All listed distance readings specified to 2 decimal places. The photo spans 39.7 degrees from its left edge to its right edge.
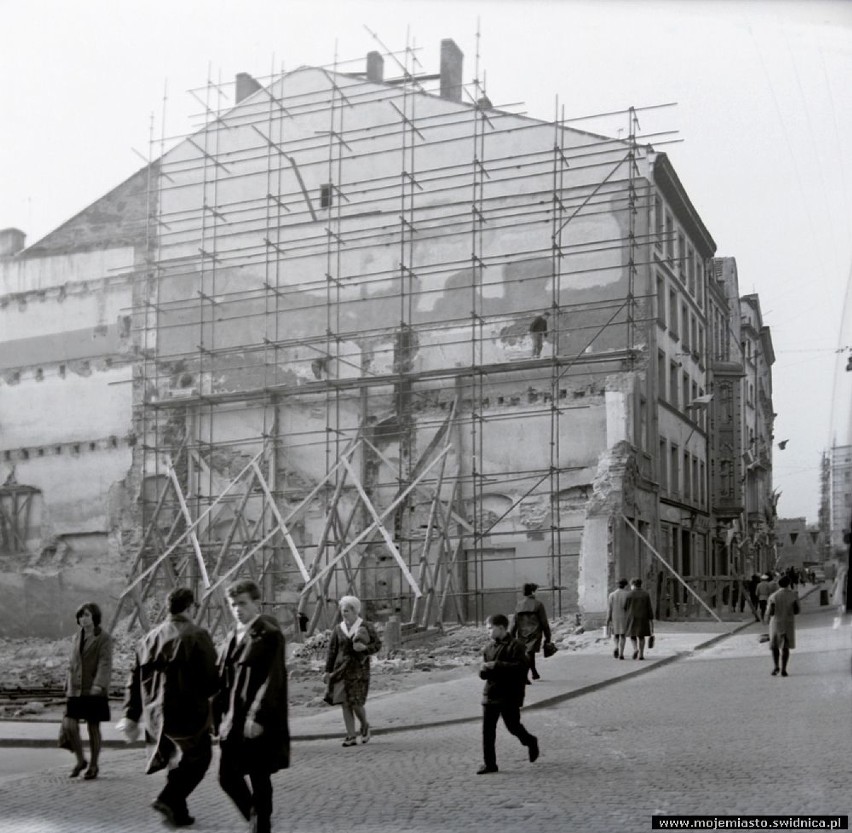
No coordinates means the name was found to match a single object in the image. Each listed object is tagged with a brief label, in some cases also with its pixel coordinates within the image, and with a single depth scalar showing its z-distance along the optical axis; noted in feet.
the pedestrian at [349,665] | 30.71
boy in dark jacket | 26.17
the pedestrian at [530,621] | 43.14
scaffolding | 74.38
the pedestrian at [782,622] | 42.29
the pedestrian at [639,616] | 51.90
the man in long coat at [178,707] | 20.16
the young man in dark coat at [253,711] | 18.37
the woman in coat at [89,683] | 27.17
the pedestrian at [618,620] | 52.90
